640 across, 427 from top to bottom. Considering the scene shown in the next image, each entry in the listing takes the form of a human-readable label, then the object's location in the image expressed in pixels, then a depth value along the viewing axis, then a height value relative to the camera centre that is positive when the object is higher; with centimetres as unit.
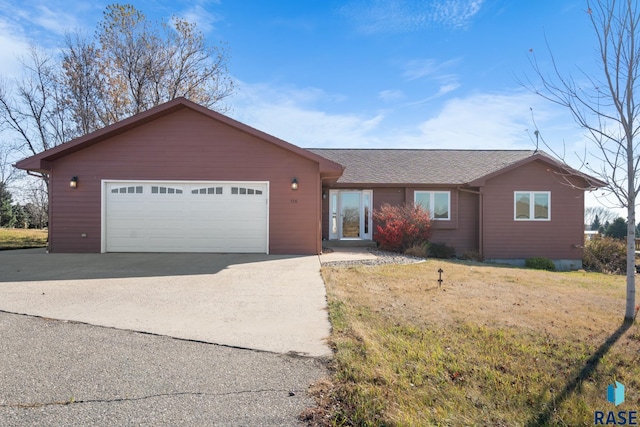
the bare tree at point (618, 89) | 457 +178
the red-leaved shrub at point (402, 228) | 1252 -40
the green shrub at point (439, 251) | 1280 -124
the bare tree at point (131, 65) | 1877 +836
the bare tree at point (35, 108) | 1919 +597
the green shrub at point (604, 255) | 1305 -141
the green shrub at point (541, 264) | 1279 -168
